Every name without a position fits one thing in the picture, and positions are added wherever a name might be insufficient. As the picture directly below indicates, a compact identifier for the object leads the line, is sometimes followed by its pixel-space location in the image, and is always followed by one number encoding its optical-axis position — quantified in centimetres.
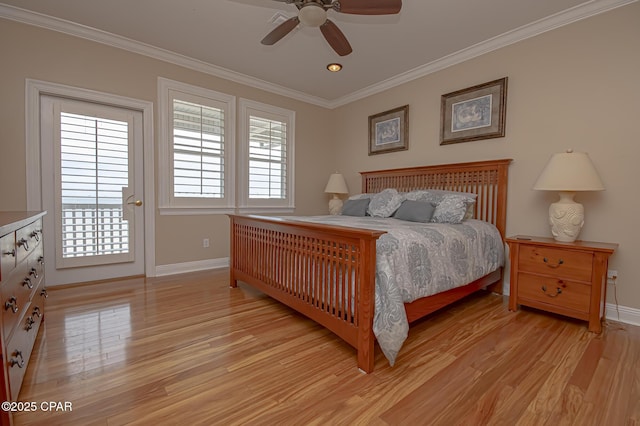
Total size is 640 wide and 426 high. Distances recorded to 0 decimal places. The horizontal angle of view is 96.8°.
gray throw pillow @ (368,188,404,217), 331
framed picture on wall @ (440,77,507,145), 304
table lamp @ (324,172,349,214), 458
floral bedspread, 158
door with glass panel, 292
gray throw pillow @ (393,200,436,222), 288
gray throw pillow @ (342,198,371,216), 356
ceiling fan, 192
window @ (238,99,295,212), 418
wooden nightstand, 212
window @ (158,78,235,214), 351
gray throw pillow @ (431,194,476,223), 272
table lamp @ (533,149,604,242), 223
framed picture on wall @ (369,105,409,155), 396
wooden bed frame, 161
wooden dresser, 118
